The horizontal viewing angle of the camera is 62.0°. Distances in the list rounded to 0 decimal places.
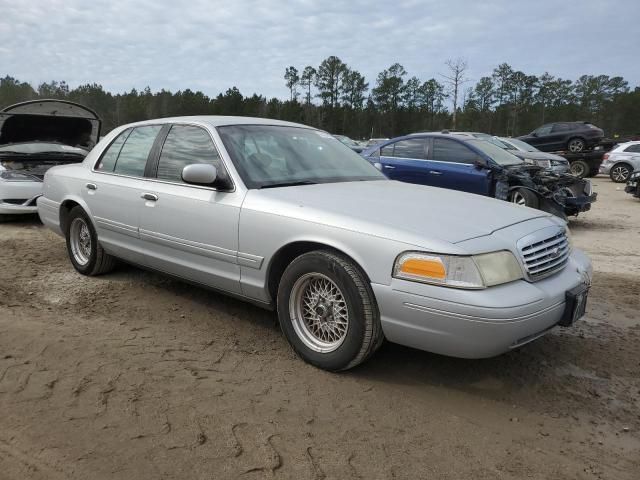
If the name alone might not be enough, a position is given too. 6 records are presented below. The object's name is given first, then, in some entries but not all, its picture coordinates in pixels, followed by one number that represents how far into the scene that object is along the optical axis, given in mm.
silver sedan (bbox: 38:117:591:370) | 2809
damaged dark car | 8633
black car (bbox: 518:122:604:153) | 20297
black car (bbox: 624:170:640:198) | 13000
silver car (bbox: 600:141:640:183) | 17938
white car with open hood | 8094
